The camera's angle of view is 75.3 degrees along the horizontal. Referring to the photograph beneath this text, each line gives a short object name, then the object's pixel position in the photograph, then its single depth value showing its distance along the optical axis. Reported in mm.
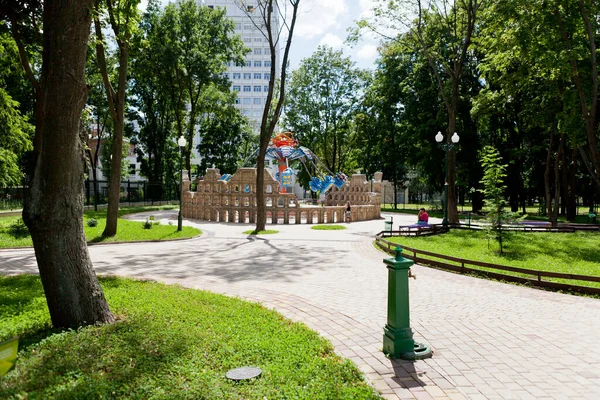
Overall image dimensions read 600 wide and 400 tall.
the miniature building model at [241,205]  24641
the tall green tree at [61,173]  5090
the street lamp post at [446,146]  18125
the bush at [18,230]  15281
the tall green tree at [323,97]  44562
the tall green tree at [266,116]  19266
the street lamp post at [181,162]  18016
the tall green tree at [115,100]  14188
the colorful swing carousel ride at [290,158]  31828
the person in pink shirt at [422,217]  19680
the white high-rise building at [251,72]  83125
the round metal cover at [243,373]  4070
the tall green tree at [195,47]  31578
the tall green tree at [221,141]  47125
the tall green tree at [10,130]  15188
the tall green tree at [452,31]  20884
